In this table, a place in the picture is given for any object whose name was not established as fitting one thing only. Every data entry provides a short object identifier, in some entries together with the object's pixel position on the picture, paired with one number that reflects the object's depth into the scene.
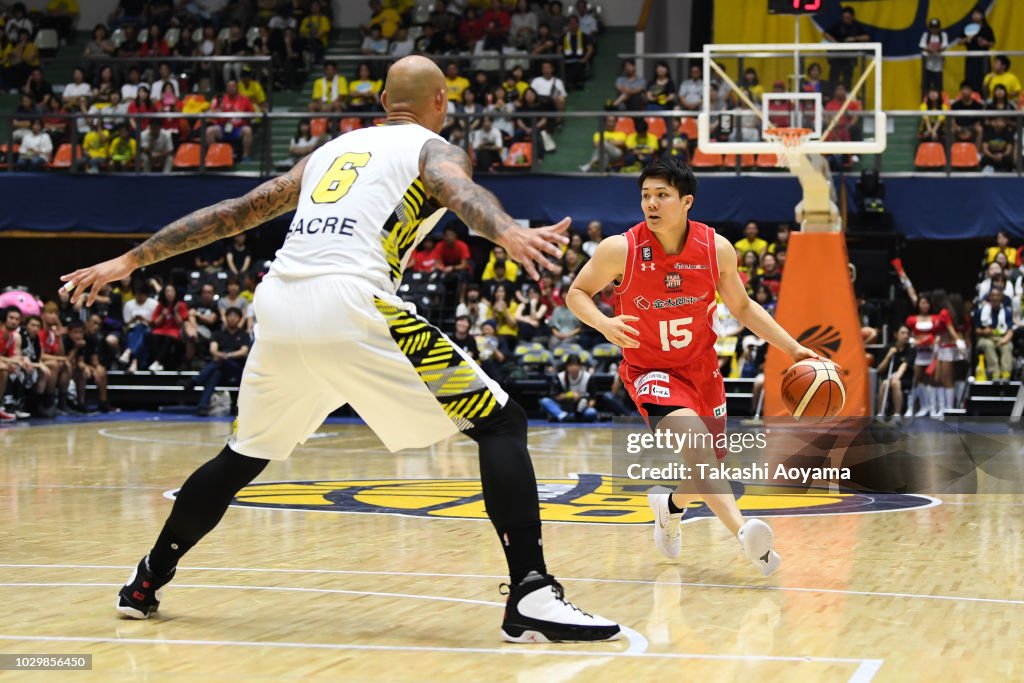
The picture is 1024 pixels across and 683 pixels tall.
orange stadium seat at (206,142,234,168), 20.98
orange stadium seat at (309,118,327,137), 21.31
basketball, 7.71
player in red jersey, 6.52
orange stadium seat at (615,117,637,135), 19.88
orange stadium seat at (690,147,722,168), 19.30
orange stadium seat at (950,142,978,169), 19.02
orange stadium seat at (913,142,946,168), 19.11
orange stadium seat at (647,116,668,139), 19.58
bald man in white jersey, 4.73
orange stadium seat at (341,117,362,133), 20.44
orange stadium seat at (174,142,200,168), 20.92
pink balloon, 18.47
